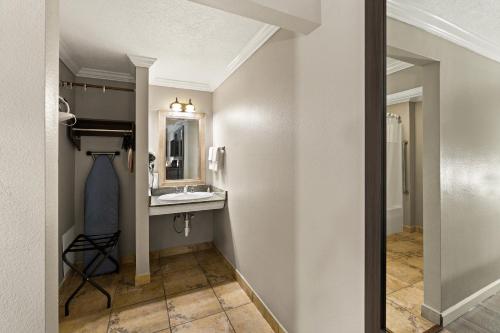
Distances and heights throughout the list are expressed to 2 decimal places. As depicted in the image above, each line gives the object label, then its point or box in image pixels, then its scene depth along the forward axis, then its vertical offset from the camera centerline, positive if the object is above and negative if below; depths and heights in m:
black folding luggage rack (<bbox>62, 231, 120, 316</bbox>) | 2.07 -0.89
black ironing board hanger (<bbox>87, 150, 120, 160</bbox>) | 2.84 +0.18
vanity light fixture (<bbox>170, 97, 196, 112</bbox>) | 3.13 +0.87
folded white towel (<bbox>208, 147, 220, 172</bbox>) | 3.03 +0.12
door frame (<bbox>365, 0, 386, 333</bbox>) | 0.97 +0.02
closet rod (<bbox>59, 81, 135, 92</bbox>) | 2.37 +0.96
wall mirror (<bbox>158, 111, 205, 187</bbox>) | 3.20 +0.27
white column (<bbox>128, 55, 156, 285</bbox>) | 2.45 +0.01
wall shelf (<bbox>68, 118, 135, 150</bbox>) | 2.63 +0.47
